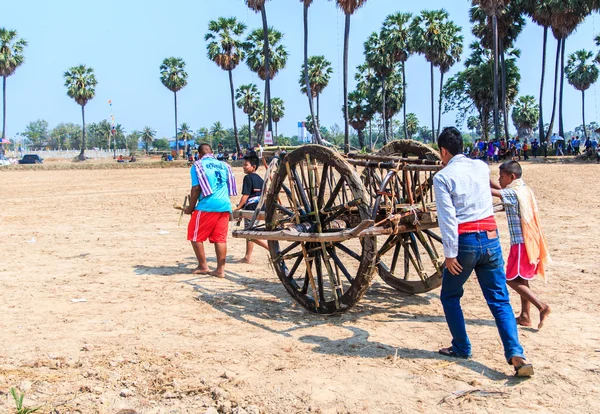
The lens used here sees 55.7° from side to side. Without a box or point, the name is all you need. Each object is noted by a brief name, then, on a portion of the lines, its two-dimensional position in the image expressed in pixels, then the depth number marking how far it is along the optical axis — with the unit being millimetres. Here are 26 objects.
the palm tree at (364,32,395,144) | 47719
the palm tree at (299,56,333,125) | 55562
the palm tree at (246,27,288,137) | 48906
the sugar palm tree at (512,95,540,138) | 56062
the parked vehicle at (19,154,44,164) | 55612
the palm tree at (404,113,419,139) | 82938
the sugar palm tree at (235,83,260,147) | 60156
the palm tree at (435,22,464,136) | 44969
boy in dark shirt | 7930
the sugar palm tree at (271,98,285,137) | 67106
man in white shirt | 4227
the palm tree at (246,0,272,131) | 38375
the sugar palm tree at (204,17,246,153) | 48531
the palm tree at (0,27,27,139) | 54653
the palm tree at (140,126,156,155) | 114875
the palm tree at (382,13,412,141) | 45812
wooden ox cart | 5199
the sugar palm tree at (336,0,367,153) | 32525
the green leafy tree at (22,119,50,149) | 151875
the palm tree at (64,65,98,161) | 62875
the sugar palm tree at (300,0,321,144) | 35219
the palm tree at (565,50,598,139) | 53656
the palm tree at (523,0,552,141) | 35250
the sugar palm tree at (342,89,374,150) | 59812
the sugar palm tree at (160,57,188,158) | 61219
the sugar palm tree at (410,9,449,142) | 44062
